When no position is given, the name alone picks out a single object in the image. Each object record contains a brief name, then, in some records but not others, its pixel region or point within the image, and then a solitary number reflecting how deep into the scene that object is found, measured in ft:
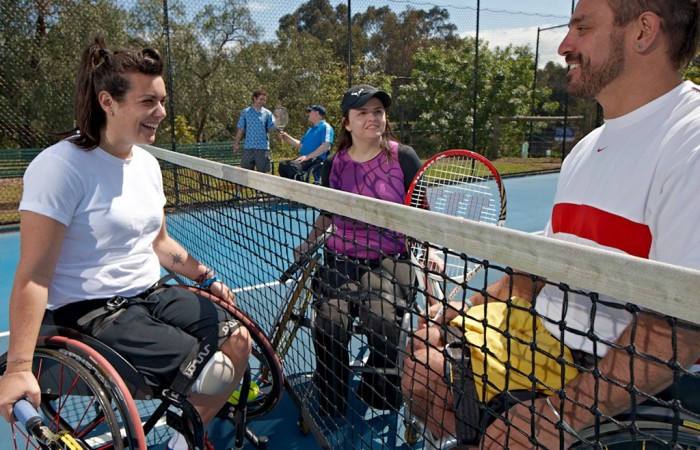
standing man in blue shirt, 25.77
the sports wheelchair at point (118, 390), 4.67
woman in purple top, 7.23
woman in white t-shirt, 5.04
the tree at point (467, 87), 58.08
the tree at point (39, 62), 26.50
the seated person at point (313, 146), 24.27
